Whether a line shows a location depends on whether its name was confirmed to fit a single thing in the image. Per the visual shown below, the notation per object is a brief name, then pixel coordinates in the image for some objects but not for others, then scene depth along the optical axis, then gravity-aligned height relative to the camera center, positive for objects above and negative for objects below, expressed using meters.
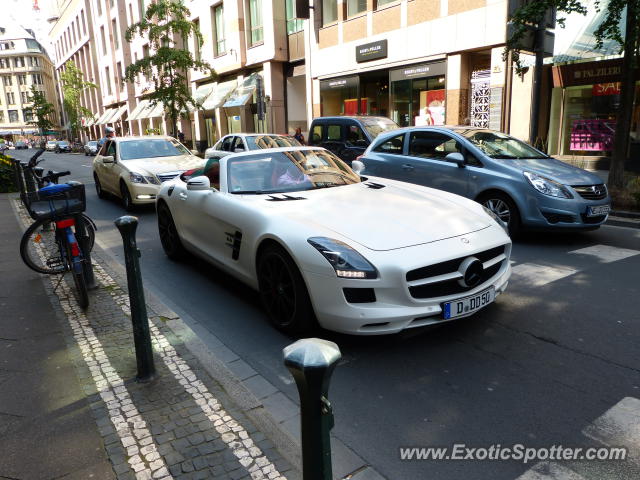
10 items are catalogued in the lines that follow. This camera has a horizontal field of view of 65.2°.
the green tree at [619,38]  8.57 +1.33
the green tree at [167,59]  21.73 +3.09
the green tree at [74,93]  60.67 +4.95
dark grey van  12.24 -0.17
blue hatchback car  6.75 -0.77
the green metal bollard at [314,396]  1.55 -0.85
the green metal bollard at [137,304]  3.18 -1.09
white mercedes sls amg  3.50 -0.90
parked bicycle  4.75 -1.05
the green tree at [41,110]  77.50 +3.74
